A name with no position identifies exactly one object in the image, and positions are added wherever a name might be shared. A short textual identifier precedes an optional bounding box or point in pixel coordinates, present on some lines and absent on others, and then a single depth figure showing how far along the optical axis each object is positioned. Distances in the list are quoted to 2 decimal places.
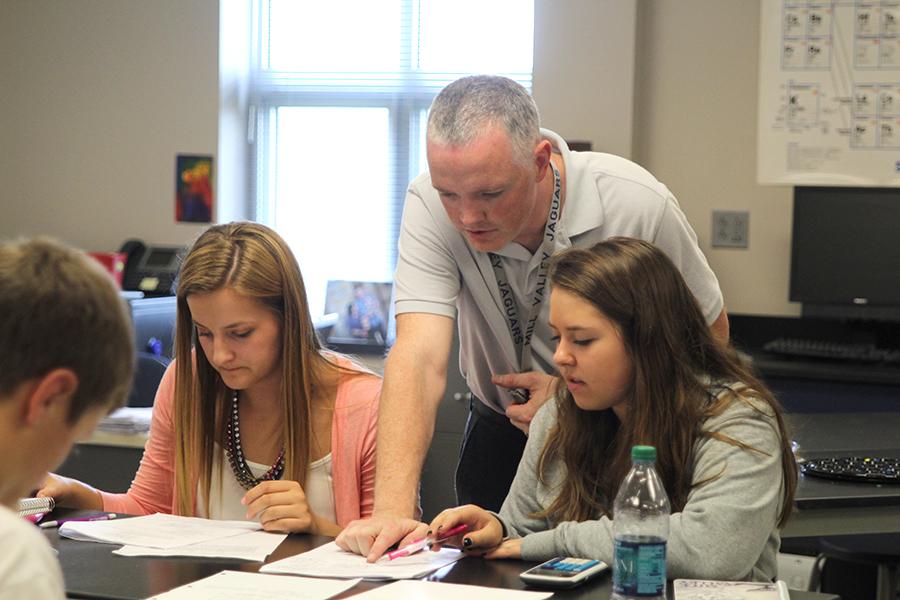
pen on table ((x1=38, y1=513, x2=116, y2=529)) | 3.53
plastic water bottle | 3.13
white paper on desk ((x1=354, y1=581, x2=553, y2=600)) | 3.16
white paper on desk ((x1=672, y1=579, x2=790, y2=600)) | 3.17
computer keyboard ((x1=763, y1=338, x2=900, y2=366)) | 5.62
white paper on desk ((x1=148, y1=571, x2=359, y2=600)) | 3.18
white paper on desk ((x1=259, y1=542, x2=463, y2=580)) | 3.27
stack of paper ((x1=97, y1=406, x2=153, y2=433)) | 4.77
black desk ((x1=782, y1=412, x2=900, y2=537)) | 3.67
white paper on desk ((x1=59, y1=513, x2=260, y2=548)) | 3.44
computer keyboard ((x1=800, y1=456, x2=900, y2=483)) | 3.75
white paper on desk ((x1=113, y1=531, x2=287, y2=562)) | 3.37
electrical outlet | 6.35
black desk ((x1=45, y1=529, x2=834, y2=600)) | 3.21
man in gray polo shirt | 3.59
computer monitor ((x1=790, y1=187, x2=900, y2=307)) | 5.81
